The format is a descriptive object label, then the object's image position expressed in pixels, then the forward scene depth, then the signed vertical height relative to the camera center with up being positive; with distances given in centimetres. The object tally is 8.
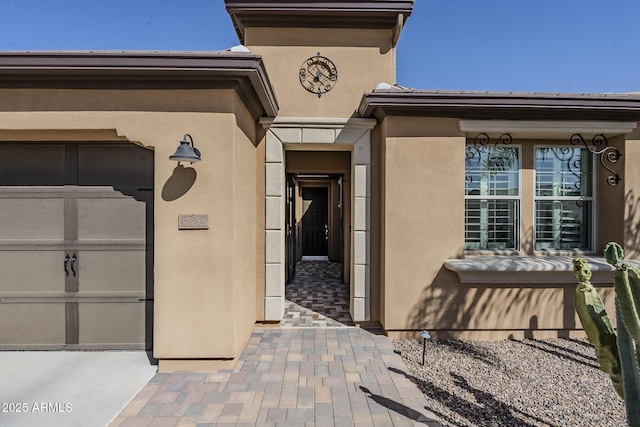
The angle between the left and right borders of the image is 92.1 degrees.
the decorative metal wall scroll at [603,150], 500 +103
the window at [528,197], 520 +27
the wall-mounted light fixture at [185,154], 346 +68
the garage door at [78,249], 415 -47
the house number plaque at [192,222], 376 -10
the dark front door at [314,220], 1288 -27
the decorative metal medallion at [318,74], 538 +243
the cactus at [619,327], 208 -87
